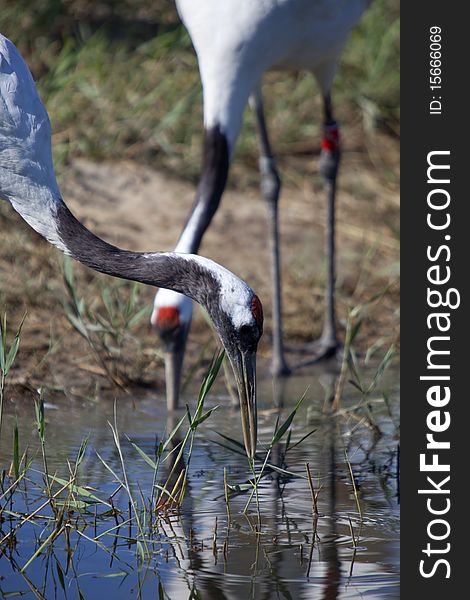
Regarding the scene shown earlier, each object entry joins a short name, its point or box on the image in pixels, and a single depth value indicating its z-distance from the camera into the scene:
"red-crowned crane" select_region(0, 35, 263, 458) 9.56
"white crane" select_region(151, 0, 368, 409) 11.53
